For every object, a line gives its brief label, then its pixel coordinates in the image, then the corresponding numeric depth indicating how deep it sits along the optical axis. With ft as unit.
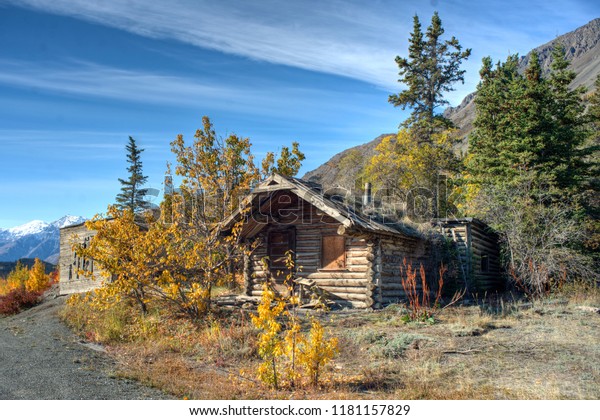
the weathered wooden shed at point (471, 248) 65.16
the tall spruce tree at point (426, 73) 134.10
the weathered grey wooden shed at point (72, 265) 89.76
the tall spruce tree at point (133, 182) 164.86
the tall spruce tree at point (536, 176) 61.11
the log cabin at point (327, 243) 52.31
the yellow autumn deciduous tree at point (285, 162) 92.94
